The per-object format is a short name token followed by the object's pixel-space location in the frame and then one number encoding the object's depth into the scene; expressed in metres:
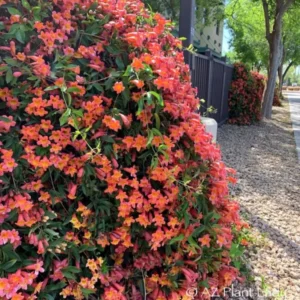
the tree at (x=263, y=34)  11.18
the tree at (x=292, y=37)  14.76
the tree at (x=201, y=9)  12.24
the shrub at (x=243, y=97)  10.97
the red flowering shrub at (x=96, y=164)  1.70
